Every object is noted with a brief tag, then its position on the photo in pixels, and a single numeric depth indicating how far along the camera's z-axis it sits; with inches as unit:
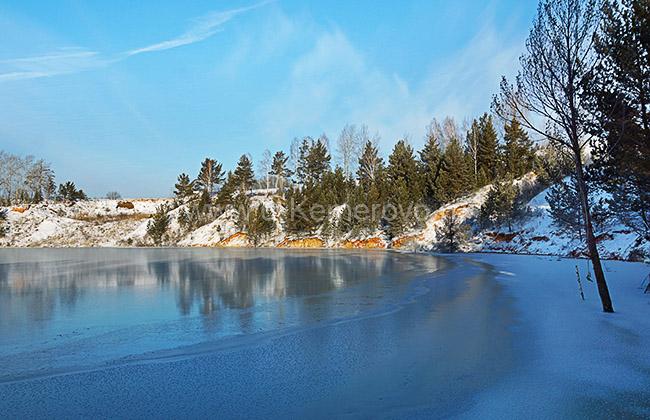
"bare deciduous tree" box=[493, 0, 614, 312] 377.4
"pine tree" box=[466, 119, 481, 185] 2281.0
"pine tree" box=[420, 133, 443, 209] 2112.0
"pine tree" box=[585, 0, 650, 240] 391.9
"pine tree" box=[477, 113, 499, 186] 2166.6
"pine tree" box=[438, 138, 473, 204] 2000.5
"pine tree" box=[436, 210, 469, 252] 1674.5
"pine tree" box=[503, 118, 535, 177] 1995.6
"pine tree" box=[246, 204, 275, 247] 2511.7
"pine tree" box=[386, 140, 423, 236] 2007.9
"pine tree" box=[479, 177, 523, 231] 1485.1
